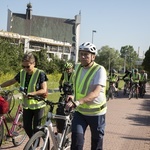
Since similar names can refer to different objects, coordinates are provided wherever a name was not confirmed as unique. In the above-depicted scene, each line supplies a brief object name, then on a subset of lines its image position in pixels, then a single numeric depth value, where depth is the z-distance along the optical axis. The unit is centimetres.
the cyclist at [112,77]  1927
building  10725
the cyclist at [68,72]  848
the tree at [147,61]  3012
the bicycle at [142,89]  2131
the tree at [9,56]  2872
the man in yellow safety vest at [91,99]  442
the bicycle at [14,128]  602
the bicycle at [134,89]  1984
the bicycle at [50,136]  423
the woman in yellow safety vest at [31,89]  571
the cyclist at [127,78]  2148
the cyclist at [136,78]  2002
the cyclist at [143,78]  2150
